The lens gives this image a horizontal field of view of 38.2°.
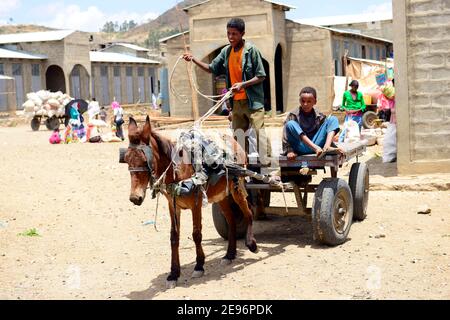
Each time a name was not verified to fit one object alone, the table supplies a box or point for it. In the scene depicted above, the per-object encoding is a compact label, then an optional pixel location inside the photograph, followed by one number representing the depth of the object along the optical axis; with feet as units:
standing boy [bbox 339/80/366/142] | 47.85
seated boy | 23.77
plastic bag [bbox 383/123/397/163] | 40.14
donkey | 18.16
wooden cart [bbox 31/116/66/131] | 96.17
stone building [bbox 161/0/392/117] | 82.99
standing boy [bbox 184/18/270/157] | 23.03
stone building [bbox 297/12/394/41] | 139.44
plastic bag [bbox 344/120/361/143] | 47.19
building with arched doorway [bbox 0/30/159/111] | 127.03
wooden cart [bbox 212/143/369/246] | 22.99
